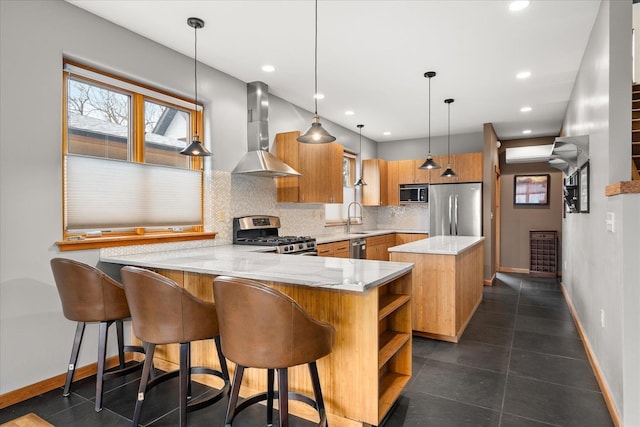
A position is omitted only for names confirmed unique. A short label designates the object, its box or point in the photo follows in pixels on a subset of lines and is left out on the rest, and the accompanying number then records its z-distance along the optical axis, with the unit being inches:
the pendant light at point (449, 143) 202.8
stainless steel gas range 155.6
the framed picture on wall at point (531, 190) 289.3
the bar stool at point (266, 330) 64.9
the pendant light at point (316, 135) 107.5
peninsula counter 78.2
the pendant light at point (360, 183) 252.1
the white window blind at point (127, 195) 111.3
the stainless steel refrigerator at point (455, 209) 254.5
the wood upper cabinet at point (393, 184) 297.6
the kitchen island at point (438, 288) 138.5
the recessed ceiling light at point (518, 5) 108.1
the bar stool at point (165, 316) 77.3
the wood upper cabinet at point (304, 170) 189.9
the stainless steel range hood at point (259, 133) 161.9
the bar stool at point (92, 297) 91.4
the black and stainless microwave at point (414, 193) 280.4
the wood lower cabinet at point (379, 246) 242.8
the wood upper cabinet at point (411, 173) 284.4
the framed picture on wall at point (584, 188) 126.2
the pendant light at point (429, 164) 185.6
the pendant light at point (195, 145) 118.2
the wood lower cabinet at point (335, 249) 185.7
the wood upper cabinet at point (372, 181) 287.6
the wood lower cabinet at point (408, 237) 272.6
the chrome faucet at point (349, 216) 259.3
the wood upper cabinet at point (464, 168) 260.2
